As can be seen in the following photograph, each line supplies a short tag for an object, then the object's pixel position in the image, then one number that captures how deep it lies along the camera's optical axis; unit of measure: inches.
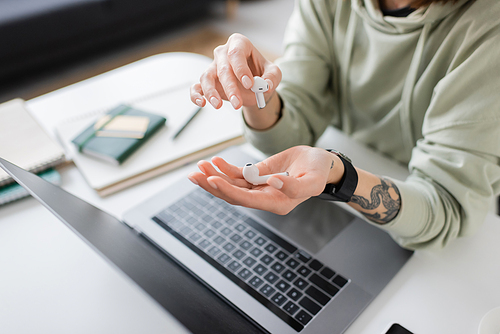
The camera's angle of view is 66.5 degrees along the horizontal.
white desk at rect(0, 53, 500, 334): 22.0
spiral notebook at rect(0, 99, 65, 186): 30.9
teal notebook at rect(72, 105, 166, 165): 32.5
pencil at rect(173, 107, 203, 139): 35.0
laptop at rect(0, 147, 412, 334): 21.0
